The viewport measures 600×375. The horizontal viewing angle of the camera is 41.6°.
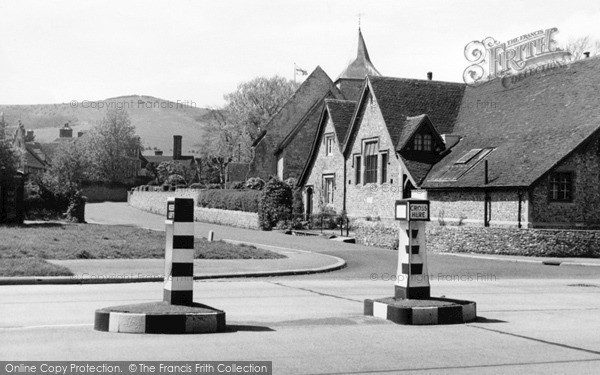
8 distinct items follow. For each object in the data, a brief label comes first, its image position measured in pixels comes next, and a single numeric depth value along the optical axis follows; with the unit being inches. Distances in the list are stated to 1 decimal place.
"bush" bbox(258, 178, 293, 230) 1729.8
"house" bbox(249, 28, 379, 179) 2346.2
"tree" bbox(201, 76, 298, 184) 3484.3
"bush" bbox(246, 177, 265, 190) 2237.9
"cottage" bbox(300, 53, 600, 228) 1279.5
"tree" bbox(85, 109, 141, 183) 4343.0
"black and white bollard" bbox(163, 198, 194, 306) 346.6
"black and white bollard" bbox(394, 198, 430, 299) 398.6
